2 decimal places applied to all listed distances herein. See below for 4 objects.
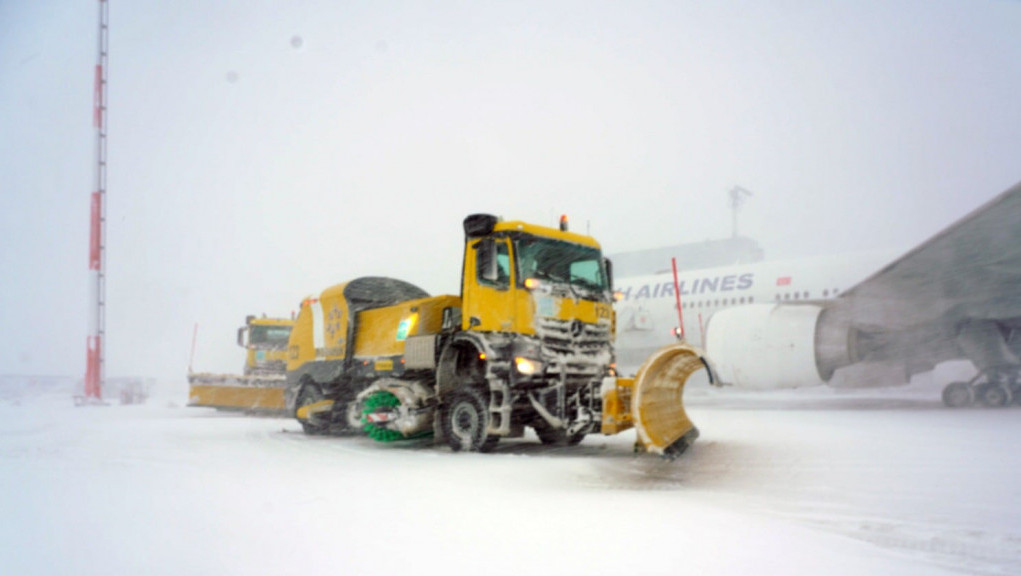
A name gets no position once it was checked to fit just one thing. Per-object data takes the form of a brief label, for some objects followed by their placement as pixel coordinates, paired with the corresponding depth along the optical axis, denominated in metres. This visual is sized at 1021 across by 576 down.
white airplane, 13.74
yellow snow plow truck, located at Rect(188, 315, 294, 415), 17.81
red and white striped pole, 19.12
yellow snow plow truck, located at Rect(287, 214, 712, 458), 8.70
